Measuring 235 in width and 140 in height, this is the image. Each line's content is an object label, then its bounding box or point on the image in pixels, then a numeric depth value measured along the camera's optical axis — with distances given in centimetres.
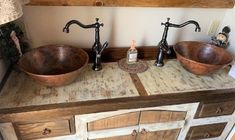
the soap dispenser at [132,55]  129
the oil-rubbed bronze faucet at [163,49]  121
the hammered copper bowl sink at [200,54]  121
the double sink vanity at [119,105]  96
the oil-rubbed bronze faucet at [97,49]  113
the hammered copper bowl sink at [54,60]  111
